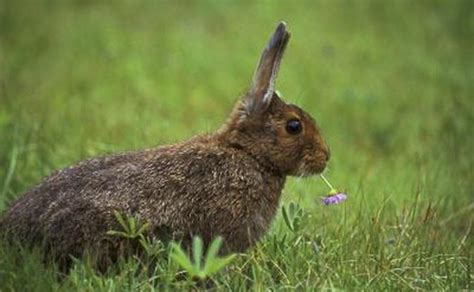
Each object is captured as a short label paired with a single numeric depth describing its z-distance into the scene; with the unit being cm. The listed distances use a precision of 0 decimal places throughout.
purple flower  1155
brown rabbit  1060
